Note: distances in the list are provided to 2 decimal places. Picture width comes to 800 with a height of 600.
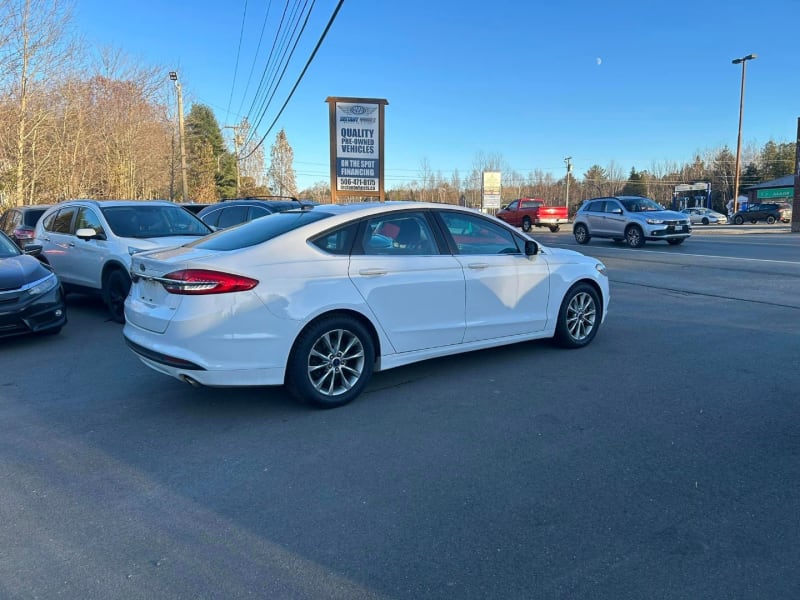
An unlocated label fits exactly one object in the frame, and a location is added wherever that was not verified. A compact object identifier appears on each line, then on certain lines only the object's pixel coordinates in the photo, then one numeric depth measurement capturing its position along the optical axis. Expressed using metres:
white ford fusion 4.18
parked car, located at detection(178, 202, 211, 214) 17.87
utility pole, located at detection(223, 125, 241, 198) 56.72
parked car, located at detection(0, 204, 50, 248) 11.57
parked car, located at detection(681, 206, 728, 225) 48.37
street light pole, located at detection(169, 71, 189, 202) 30.97
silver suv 20.17
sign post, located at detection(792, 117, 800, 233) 33.56
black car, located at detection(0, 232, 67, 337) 6.52
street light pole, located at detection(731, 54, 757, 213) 37.81
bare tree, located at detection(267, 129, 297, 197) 70.94
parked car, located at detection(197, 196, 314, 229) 13.20
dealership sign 16.38
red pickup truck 31.00
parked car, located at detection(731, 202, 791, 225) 48.16
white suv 8.04
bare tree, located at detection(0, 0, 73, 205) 20.67
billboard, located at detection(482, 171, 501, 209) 40.84
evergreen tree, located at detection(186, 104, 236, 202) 57.53
